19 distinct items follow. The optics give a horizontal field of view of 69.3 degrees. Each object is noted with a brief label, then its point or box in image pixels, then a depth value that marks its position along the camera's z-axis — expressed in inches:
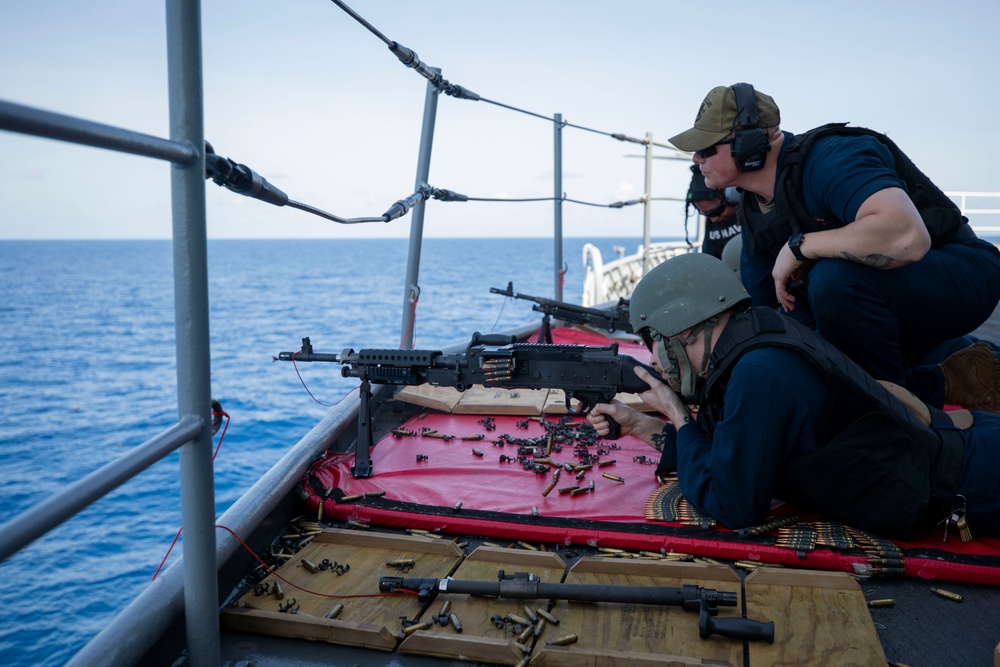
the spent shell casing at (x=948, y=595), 106.4
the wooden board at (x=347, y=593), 94.8
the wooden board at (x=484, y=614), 89.5
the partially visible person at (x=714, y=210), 246.2
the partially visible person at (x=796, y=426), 112.9
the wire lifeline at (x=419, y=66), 166.4
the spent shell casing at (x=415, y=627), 94.8
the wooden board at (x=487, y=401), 204.4
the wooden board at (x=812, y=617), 88.1
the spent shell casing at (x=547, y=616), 95.7
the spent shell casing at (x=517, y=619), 95.5
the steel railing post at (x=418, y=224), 224.4
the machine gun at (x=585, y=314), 311.9
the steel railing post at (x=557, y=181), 371.2
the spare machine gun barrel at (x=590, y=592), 96.6
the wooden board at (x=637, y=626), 86.7
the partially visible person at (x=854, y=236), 134.5
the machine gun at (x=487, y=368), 155.3
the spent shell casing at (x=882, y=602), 104.8
